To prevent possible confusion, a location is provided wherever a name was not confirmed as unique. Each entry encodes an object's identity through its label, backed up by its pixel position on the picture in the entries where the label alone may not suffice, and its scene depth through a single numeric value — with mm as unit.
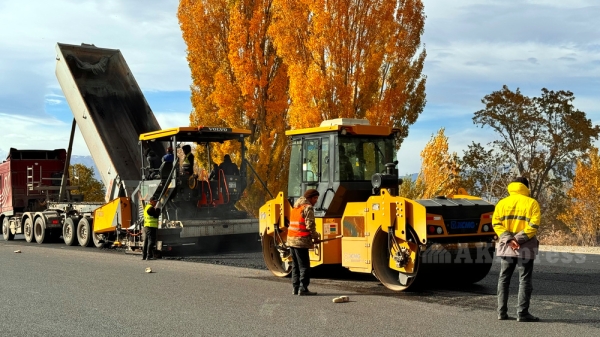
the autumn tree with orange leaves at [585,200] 34500
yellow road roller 9883
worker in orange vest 10031
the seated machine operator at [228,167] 17375
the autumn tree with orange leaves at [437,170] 24719
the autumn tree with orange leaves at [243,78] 25359
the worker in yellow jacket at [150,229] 15948
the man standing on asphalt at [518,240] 7824
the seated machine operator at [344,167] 11234
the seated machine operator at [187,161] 16734
